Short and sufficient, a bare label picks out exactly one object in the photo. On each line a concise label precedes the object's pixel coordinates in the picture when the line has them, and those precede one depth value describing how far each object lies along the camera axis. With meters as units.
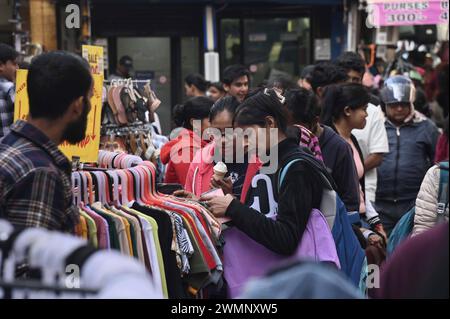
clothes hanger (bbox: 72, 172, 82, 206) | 6.93
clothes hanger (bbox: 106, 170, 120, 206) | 7.26
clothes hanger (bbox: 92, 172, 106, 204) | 7.12
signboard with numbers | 19.05
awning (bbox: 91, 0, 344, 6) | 24.01
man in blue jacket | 12.44
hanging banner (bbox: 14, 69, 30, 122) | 8.34
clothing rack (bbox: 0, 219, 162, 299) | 3.18
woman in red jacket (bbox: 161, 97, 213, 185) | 10.96
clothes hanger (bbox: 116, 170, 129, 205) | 7.33
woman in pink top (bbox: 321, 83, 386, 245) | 10.22
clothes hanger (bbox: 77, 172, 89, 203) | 6.99
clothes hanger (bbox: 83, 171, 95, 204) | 7.04
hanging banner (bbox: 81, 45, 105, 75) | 10.97
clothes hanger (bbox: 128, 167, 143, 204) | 7.46
